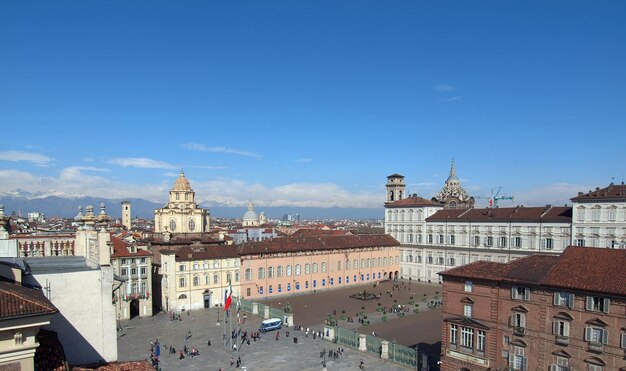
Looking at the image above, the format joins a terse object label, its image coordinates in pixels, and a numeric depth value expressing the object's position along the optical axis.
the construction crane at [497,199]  187.35
